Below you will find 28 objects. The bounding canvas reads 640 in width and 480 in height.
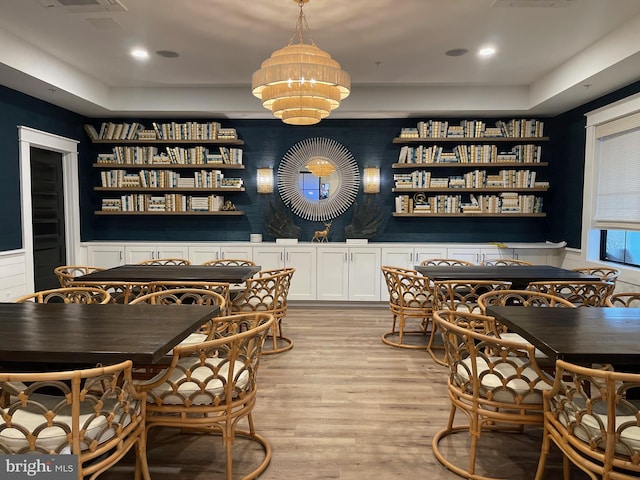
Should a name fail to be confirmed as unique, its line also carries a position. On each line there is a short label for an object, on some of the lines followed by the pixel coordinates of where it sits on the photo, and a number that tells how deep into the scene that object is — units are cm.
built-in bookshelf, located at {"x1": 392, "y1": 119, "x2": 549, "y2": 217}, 626
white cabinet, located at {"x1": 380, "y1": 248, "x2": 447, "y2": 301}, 620
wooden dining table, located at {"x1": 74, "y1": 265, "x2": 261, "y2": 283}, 392
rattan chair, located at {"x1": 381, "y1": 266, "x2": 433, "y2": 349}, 441
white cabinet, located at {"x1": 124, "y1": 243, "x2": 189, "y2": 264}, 631
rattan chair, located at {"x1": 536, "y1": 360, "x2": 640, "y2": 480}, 159
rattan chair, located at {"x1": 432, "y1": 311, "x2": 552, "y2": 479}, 208
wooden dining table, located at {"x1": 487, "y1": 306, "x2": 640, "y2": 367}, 186
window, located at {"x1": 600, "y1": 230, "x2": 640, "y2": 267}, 493
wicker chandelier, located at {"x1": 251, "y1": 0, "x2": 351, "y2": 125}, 314
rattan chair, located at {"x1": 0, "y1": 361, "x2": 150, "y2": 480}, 153
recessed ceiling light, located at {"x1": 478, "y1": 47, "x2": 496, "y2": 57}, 457
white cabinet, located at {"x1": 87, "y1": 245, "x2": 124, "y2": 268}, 634
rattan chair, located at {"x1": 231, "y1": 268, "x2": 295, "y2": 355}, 409
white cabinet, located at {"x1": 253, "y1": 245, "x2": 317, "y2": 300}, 624
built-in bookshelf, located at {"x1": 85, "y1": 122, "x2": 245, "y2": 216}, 639
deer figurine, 646
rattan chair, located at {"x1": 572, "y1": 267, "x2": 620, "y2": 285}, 407
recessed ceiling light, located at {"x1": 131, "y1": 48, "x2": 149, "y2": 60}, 465
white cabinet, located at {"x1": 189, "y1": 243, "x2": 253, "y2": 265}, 629
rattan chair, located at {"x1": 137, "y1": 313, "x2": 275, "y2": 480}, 200
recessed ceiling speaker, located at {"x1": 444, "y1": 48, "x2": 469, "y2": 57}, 459
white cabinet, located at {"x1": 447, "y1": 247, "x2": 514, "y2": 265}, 618
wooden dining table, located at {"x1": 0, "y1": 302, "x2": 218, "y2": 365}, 184
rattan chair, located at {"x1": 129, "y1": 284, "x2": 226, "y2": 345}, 295
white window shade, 464
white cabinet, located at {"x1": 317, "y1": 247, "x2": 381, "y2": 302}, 622
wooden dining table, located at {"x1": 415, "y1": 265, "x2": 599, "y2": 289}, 403
